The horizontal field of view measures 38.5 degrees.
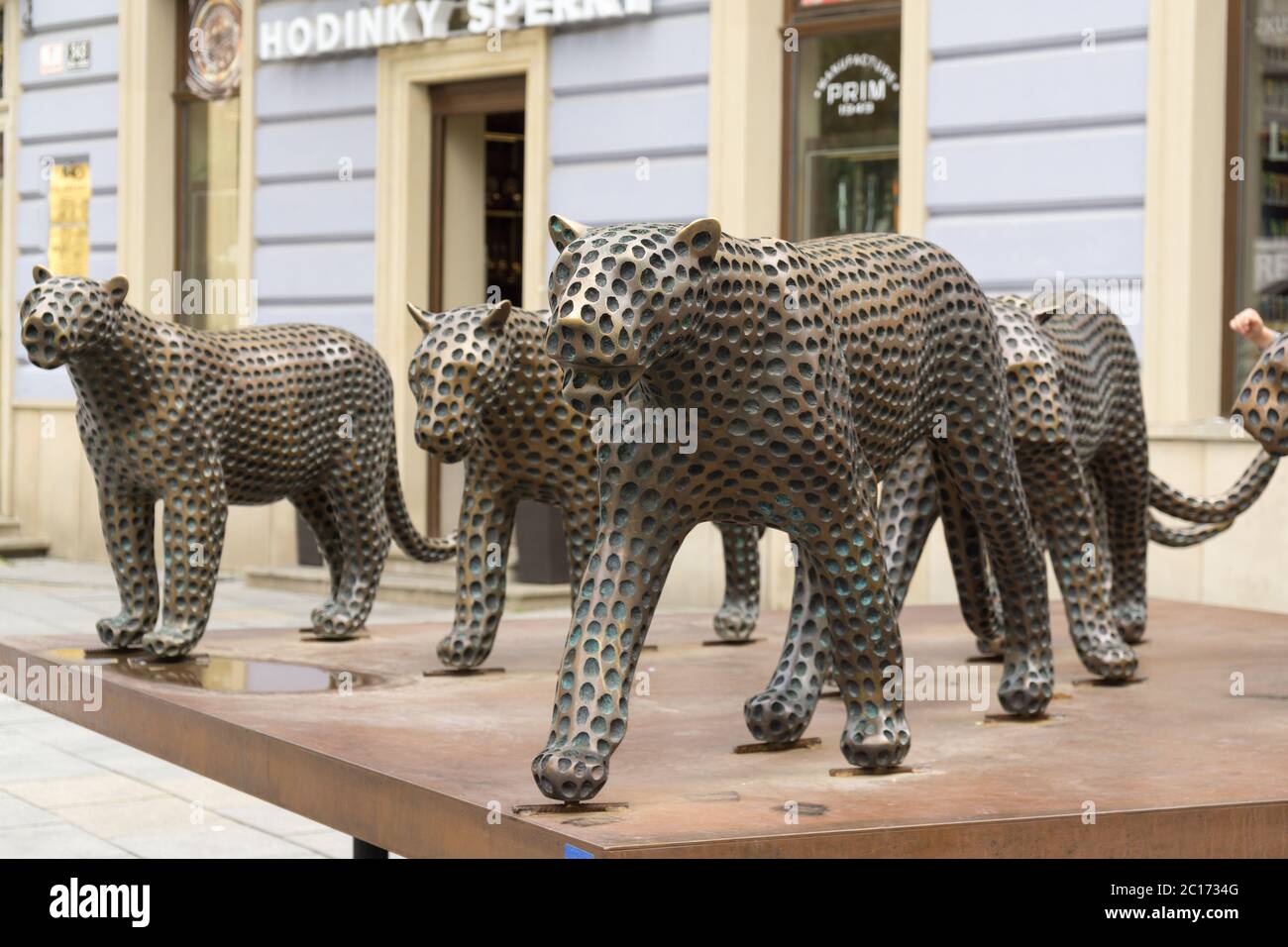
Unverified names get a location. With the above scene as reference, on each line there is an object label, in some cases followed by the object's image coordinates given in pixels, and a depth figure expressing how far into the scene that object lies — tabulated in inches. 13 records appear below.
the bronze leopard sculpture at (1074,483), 183.6
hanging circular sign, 570.3
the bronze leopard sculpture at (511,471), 201.2
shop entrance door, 518.0
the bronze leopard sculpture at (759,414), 124.5
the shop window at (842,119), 436.1
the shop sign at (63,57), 603.8
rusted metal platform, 127.6
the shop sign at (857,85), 436.5
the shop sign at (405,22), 467.5
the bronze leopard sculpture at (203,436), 196.5
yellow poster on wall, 604.7
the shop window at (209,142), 573.9
